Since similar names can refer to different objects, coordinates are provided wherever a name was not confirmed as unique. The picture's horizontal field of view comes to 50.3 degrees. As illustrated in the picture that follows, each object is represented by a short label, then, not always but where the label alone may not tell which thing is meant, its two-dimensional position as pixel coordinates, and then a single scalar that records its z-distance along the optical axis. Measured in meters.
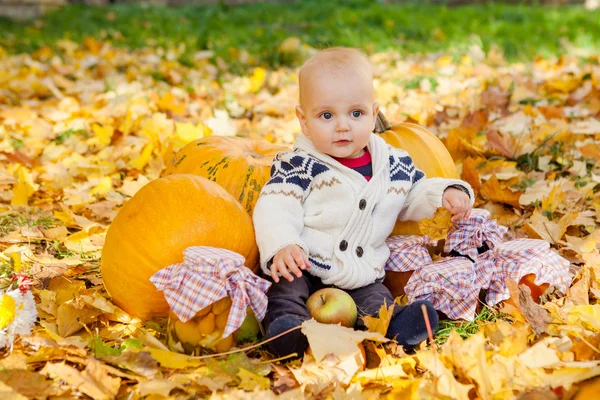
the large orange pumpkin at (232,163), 2.73
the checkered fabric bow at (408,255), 2.46
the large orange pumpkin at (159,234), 2.17
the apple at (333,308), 2.10
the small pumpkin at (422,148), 2.86
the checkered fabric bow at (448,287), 2.22
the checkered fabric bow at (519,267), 2.26
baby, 2.27
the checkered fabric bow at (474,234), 2.46
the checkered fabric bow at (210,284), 1.98
